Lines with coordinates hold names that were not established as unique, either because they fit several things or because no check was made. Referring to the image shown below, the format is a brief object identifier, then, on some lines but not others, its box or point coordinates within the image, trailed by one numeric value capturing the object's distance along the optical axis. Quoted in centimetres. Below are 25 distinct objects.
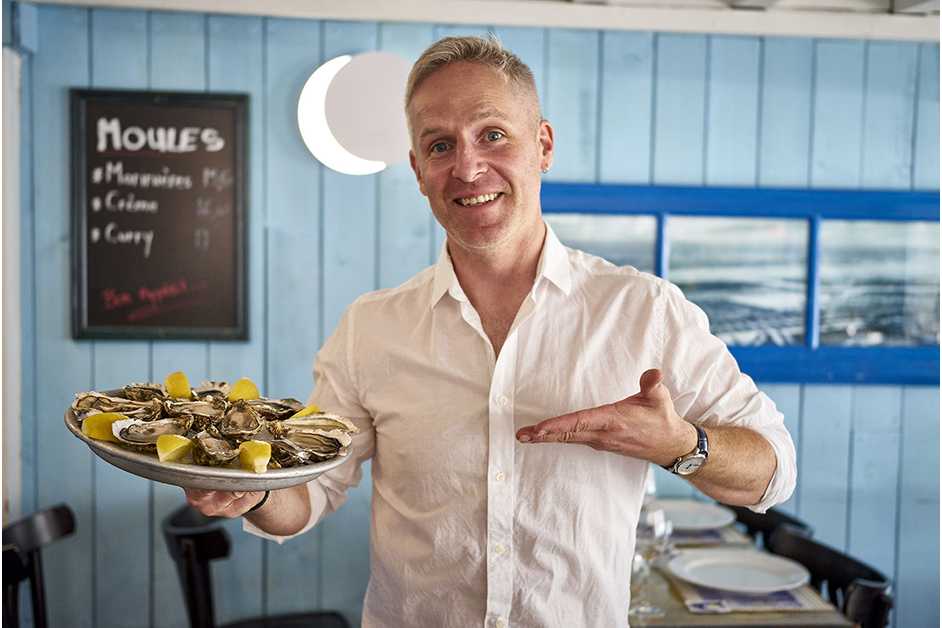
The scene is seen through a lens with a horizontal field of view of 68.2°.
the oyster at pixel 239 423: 84
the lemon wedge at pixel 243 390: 98
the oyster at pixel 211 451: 78
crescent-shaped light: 236
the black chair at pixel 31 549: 175
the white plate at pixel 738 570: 174
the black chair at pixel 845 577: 159
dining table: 156
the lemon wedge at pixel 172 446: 76
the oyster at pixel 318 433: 86
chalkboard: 238
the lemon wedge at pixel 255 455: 77
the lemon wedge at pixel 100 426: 80
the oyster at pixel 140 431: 80
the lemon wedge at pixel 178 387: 96
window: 253
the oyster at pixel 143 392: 96
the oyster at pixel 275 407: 94
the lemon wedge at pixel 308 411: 93
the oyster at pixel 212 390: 98
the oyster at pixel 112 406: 88
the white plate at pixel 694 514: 221
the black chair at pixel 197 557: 190
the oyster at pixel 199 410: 86
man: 108
